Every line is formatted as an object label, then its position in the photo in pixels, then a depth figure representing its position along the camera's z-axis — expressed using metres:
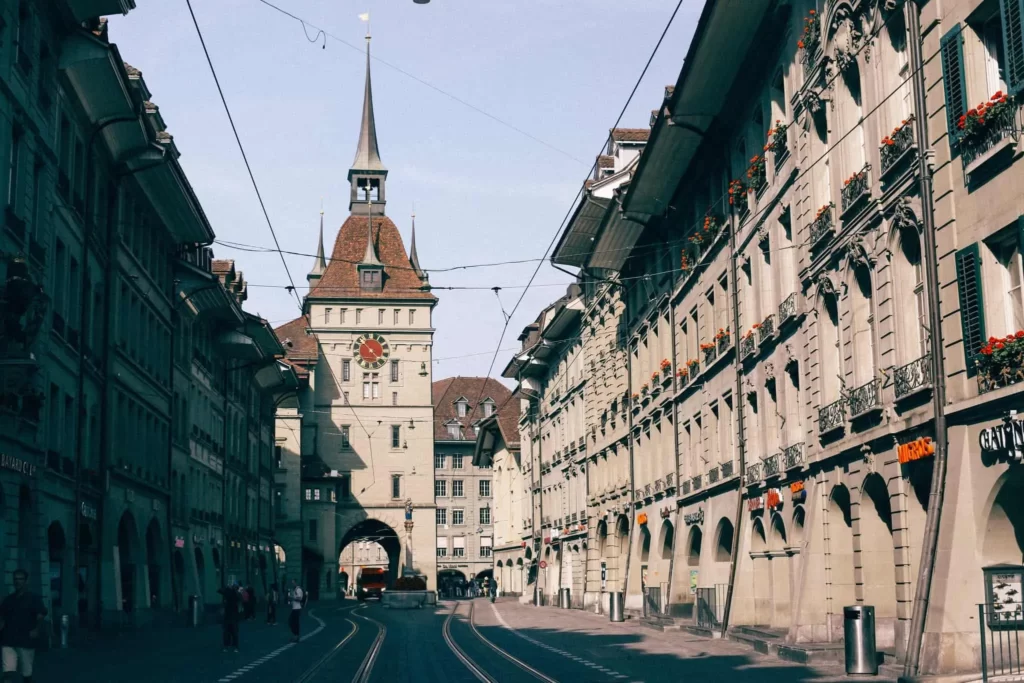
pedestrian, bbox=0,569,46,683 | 15.38
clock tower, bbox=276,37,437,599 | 102.00
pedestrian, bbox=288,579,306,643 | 35.22
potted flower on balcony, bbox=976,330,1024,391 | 16.77
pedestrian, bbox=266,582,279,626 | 48.00
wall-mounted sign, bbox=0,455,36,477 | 24.83
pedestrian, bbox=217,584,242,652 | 30.12
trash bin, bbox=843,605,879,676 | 20.30
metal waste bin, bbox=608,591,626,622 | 44.81
